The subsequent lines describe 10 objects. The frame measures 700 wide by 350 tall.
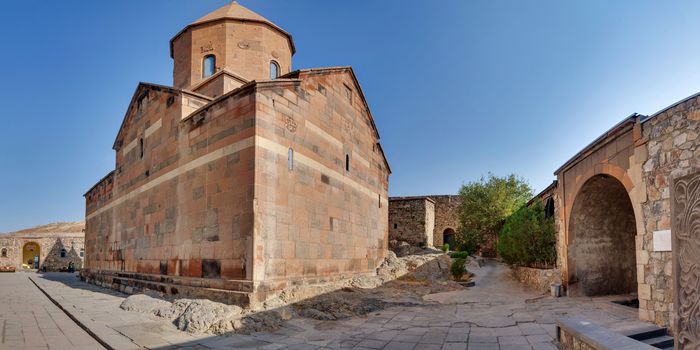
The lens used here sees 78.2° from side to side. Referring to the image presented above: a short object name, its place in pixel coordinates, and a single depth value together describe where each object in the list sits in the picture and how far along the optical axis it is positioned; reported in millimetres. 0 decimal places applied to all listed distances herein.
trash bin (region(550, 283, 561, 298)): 10344
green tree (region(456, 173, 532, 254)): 21719
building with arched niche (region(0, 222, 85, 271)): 34062
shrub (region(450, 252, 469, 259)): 15835
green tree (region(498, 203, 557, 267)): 12336
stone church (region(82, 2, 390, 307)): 8555
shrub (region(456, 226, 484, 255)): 21891
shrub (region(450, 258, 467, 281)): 14594
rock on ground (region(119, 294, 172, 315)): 8406
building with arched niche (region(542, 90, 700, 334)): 3068
